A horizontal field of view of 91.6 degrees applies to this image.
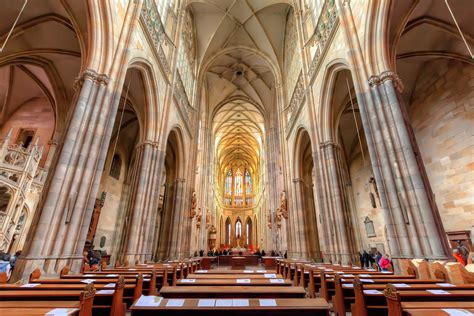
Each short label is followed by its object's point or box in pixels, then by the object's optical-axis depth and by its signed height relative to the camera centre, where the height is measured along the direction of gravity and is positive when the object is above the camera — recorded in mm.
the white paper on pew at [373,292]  2620 -469
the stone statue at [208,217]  24681 +3034
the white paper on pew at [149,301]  1931 -448
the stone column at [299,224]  12766 +1254
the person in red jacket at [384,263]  8281 -510
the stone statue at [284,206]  15070 +2530
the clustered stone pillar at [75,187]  4656 +1255
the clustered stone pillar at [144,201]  8531 +1704
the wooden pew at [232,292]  2572 -474
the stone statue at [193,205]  15089 +2618
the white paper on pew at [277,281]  3268 -449
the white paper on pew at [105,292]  2623 -492
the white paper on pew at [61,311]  1718 -478
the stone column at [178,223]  12688 +1258
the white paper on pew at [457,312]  1686 -446
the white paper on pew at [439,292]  2445 -445
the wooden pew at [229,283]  3070 -455
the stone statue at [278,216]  16562 +2167
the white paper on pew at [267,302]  1971 -455
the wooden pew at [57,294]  2326 -486
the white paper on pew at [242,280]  3297 -460
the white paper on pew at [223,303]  1954 -464
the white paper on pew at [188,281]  3239 -452
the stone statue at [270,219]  21184 +2415
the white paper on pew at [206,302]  1938 -458
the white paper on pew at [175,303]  1917 -454
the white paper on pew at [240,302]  1958 -463
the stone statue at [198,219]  19073 +2183
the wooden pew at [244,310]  1872 -480
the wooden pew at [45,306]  1812 -488
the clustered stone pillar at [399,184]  4883 +1407
